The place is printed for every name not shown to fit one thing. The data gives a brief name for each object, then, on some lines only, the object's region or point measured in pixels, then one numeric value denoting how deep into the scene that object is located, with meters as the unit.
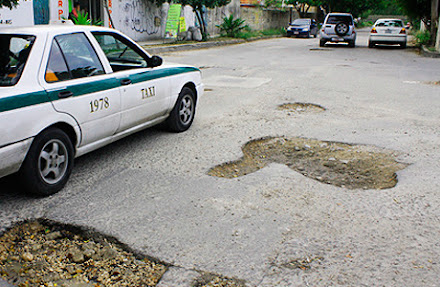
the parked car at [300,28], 36.56
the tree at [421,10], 23.73
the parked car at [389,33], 23.98
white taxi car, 3.75
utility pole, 23.32
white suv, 24.03
